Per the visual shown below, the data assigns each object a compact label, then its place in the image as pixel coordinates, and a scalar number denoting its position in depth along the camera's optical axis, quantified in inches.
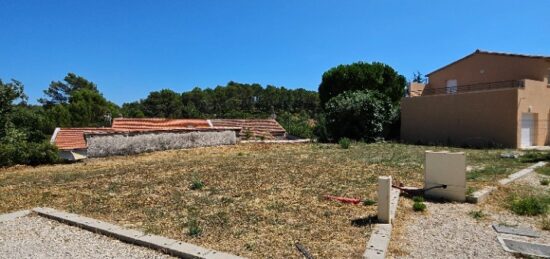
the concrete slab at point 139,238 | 164.7
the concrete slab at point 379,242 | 159.4
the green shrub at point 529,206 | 235.9
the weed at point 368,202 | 248.4
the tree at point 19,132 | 529.3
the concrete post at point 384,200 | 205.5
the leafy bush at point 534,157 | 496.1
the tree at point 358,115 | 902.4
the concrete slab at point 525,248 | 168.5
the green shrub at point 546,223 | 205.7
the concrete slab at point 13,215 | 229.6
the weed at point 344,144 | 713.6
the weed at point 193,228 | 192.1
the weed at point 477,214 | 229.6
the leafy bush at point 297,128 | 1084.5
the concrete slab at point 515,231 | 196.5
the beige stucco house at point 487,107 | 772.6
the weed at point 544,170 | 391.9
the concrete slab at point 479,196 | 266.1
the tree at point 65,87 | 2167.8
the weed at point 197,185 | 311.7
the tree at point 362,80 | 1330.0
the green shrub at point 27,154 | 518.0
